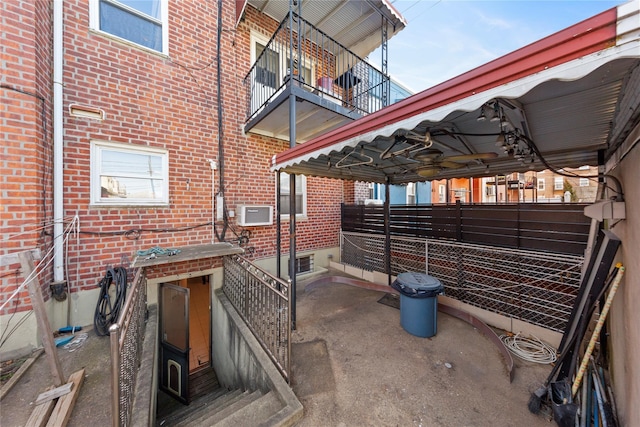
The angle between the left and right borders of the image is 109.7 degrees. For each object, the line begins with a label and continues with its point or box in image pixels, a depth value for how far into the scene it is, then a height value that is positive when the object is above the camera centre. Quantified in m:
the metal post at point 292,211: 3.45 +0.02
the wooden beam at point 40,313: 1.89 -0.86
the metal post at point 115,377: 1.44 -1.06
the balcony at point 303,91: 4.21 +2.81
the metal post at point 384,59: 5.25 +3.71
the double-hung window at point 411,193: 9.93 +0.84
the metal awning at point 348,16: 4.82 +4.46
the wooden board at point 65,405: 1.75 -1.62
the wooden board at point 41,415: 1.72 -1.61
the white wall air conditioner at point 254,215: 4.69 -0.06
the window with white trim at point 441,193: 12.52 +1.03
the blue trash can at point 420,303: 3.23 -1.35
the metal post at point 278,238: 3.82 -0.46
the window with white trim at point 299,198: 5.73 +0.39
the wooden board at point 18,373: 2.09 -1.63
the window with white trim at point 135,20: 3.55 +3.21
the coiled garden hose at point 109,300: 3.10 -1.24
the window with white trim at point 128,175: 3.46 +0.63
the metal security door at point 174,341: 4.25 -2.58
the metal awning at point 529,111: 0.99 +0.78
